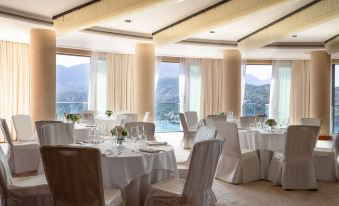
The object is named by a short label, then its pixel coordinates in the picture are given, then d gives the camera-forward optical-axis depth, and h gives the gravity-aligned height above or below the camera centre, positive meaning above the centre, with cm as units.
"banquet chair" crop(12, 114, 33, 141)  674 -49
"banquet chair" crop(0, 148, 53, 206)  332 -86
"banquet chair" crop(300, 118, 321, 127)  693 -39
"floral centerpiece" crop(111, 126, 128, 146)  385 -34
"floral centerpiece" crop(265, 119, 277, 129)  629 -37
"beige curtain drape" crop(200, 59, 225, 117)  1355 +60
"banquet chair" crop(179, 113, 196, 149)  894 -88
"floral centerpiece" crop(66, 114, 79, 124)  702 -32
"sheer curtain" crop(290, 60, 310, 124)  1368 +41
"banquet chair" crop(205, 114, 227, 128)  820 -37
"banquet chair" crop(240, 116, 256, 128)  783 -44
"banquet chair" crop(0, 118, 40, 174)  599 -95
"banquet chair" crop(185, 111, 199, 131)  947 -49
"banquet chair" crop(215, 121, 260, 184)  556 -96
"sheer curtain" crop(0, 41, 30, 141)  984 +63
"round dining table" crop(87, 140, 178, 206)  344 -67
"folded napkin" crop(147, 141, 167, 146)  426 -51
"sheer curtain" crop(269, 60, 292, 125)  1370 +45
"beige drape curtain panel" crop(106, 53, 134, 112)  1206 +69
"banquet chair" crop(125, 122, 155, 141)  550 -45
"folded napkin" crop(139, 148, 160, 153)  372 -52
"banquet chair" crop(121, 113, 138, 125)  804 -37
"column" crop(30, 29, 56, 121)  789 +66
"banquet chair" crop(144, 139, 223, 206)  301 -74
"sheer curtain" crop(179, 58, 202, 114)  1330 +67
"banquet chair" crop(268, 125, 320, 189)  525 -96
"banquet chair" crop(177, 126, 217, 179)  416 -42
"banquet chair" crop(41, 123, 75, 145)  473 -45
